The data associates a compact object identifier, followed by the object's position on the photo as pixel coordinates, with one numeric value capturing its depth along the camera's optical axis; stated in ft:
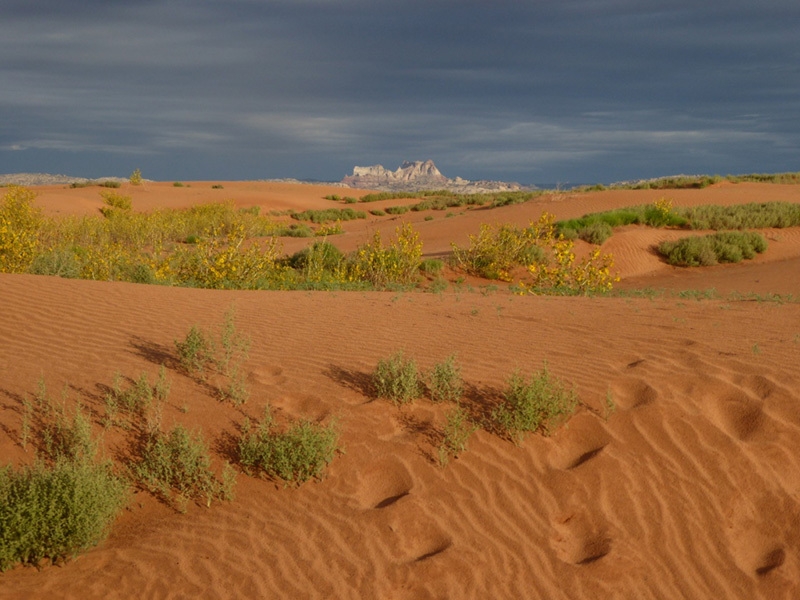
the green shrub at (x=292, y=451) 17.46
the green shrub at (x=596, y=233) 67.46
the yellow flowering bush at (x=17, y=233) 45.55
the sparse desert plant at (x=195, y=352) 22.63
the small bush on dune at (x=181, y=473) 16.89
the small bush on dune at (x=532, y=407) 19.04
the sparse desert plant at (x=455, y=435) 18.31
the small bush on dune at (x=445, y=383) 20.56
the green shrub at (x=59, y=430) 17.37
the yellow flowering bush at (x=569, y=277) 45.37
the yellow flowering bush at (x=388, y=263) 51.60
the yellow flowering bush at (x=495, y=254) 60.03
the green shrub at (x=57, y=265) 42.32
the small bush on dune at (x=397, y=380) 20.54
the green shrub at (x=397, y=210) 139.25
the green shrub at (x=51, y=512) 14.67
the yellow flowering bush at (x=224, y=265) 45.01
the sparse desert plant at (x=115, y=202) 127.62
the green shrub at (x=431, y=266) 57.47
